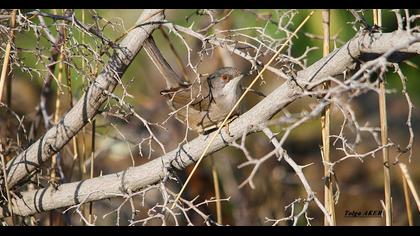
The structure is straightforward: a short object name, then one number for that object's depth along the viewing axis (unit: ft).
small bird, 24.84
